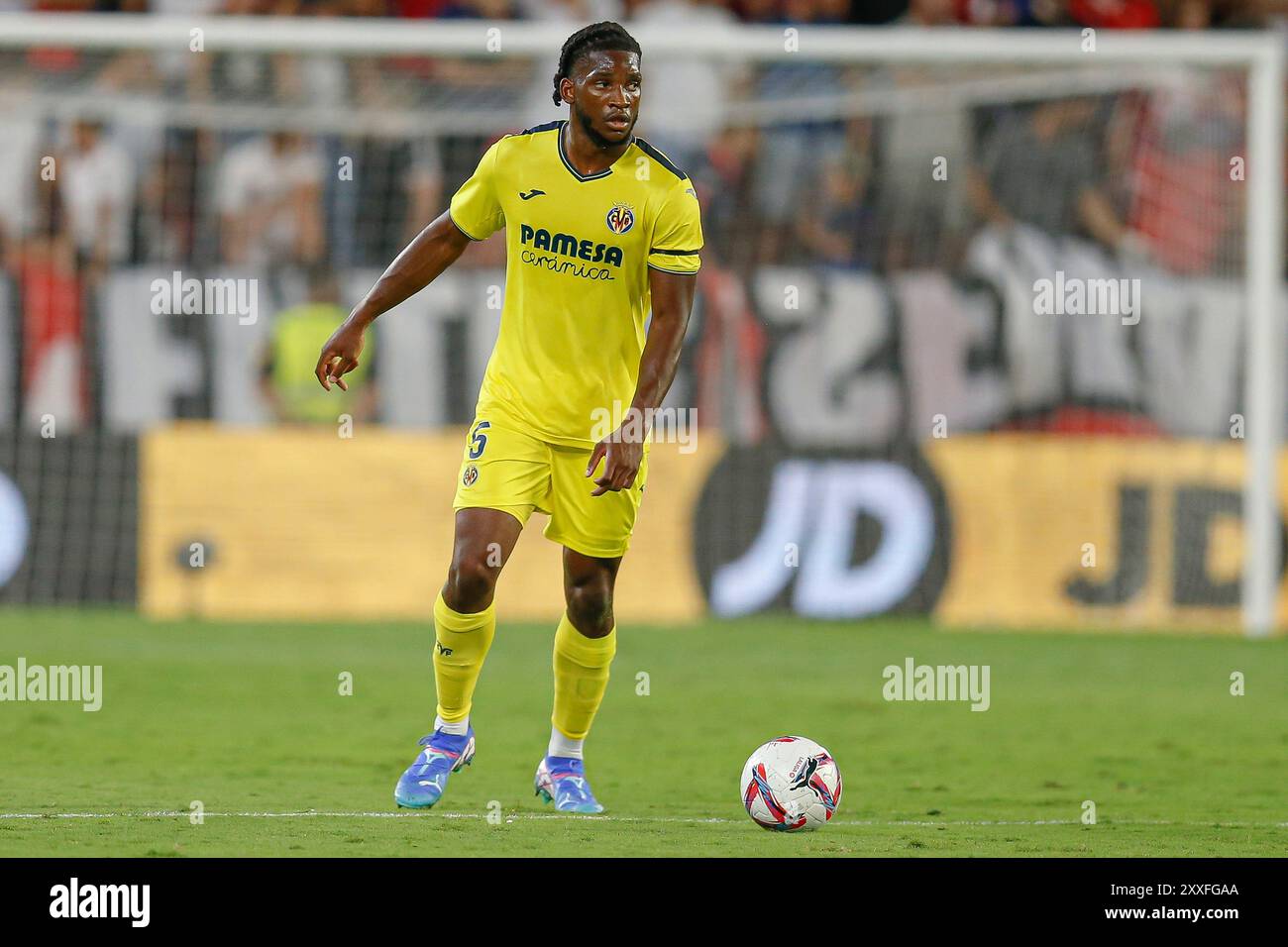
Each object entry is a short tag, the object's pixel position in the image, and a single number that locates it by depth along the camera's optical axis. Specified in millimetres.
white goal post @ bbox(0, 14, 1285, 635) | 13070
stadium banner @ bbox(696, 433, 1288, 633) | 13617
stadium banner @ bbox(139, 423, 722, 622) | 13461
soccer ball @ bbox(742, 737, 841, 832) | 6223
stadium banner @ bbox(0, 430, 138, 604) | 13266
